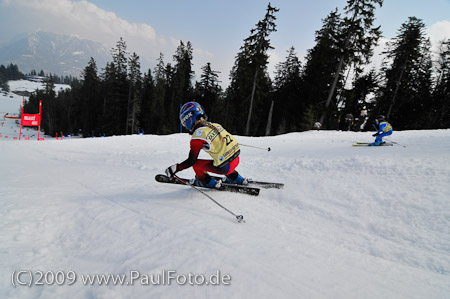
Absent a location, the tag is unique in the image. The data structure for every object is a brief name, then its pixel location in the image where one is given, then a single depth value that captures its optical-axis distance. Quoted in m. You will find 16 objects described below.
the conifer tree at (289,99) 38.62
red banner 17.91
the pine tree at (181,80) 46.53
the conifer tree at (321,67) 26.19
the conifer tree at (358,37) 22.67
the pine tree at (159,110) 43.40
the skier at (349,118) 22.22
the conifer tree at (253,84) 29.48
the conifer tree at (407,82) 28.56
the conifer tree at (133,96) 42.78
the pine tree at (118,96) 44.82
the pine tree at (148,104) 46.27
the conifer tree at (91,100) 54.16
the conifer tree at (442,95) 30.28
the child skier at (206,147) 4.08
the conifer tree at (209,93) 44.74
